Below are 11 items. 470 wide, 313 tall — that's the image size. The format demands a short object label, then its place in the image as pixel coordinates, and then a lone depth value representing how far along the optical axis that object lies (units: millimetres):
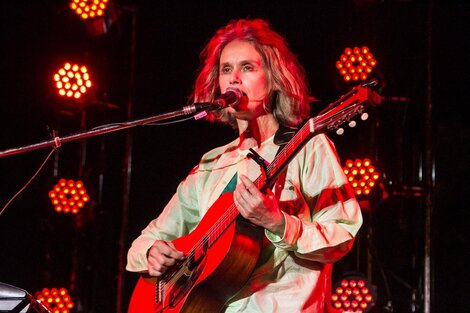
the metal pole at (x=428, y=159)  9727
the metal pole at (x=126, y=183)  10375
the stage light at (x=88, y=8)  10797
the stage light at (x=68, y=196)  10539
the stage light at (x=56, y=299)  10250
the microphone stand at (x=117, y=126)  6266
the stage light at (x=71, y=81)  10625
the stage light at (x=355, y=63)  9984
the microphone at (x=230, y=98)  6303
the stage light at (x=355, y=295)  9258
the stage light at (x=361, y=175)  9789
